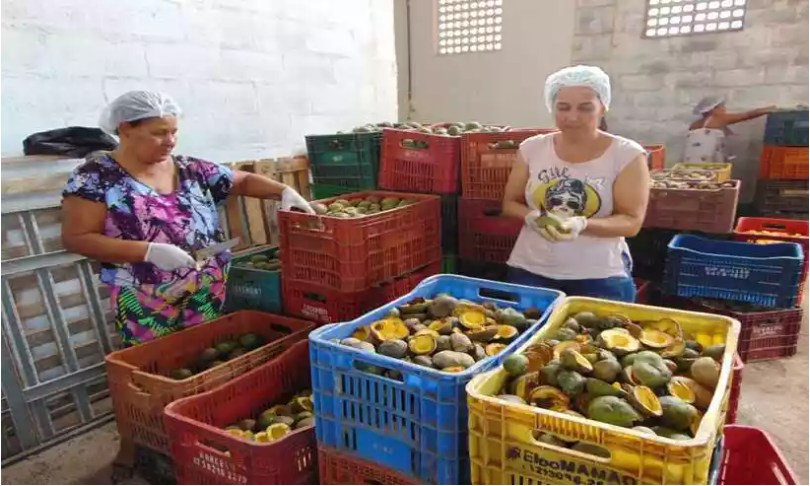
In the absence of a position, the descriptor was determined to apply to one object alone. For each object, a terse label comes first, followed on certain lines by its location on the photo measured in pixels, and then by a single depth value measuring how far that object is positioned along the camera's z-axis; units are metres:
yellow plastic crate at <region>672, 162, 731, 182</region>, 3.92
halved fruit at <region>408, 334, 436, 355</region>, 1.36
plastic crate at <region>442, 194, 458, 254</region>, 2.70
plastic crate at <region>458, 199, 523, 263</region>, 2.58
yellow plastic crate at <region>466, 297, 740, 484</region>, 0.92
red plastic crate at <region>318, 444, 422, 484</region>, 1.31
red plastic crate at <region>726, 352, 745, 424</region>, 1.80
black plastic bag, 2.34
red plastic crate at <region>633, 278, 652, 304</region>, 3.07
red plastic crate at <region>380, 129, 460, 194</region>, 2.62
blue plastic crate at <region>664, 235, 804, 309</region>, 2.80
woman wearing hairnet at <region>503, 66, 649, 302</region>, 1.97
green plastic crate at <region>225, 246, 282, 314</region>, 2.43
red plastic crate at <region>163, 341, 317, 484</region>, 1.56
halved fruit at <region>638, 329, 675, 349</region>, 1.30
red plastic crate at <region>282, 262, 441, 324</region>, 2.12
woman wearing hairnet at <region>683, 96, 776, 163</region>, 5.13
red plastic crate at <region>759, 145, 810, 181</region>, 4.76
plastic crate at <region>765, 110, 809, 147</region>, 4.68
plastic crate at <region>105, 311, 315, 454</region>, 1.86
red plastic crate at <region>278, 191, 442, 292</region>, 2.06
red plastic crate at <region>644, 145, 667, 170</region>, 3.79
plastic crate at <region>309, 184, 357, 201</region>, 3.01
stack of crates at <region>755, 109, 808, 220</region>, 4.73
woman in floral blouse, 1.92
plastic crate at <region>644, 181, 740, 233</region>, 3.04
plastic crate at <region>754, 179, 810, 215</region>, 4.89
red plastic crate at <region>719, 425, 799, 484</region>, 1.53
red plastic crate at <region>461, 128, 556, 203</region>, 2.51
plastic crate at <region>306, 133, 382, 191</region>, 2.87
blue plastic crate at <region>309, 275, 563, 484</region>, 1.18
